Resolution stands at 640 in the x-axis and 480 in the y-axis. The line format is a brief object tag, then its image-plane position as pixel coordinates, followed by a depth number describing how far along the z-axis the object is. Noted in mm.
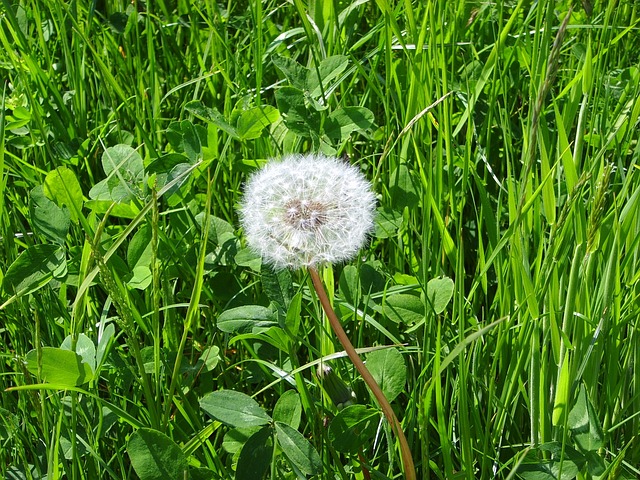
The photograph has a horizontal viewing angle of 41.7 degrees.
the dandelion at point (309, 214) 262
